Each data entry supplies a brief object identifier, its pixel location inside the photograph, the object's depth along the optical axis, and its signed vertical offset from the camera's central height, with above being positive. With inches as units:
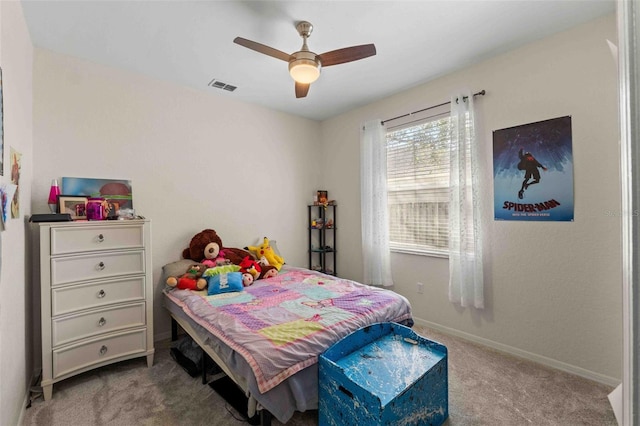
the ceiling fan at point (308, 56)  78.8 +44.3
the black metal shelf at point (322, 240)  164.9 -15.2
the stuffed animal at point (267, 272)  122.0 -24.5
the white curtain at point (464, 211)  106.3 +0.3
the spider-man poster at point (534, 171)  89.7 +12.9
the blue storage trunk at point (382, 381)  54.8 -34.4
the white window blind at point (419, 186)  120.9 +11.9
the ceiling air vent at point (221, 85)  120.0 +55.0
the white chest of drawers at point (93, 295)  79.5 -23.5
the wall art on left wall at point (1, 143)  55.1 +14.2
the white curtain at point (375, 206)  137.9 +3.2
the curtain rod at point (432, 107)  106.6 +43.9
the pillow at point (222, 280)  99.7 -23.1
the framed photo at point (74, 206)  90.1 +3.5
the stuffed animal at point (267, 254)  134.3 -18.3
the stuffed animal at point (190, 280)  103.4 -23.5
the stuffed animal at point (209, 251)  118.9 -15.1
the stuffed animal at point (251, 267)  118.0 -21.7
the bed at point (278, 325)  61.0 -28.6
